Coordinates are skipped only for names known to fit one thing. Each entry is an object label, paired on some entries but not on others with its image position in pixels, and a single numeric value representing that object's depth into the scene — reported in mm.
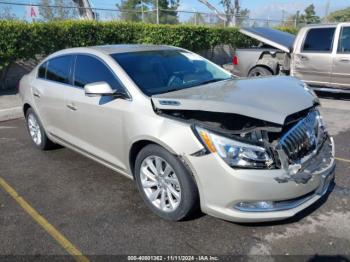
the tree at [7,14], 12414
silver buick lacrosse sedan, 3021
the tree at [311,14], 41850
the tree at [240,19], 24422
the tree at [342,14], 56900
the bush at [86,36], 9812
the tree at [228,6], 30052
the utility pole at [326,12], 36562
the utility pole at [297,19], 28786
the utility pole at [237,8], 29928
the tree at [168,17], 19066
